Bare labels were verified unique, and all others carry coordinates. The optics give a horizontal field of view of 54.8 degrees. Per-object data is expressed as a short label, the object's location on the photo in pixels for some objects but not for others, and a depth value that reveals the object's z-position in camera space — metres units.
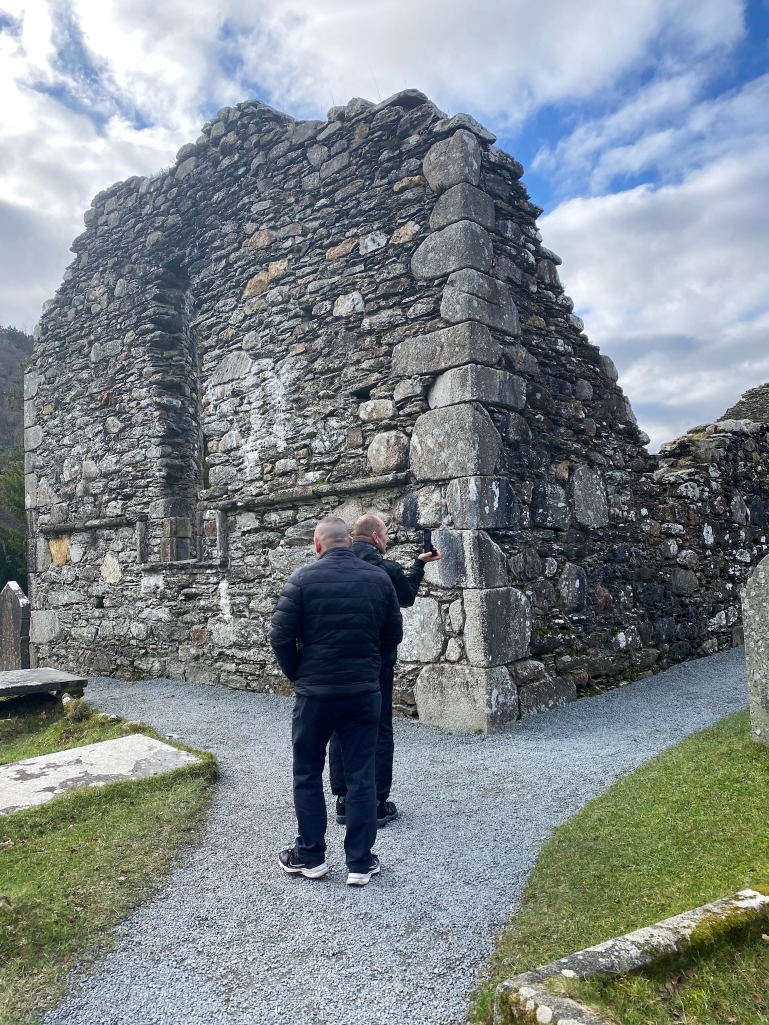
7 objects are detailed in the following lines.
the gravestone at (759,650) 3.93
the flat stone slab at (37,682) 7.19
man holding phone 3.75
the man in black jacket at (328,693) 3.16
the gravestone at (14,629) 10.47
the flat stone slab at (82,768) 4.09
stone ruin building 5.93
